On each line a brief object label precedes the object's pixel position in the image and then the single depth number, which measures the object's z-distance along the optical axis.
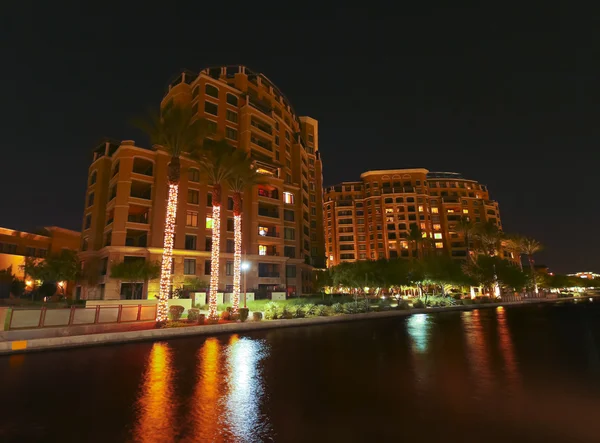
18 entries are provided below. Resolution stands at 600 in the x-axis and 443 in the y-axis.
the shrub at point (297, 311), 29.59
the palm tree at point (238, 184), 28.95
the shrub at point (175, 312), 25.30
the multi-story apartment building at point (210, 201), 44.41
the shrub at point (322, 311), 31.06
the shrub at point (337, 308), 33.28
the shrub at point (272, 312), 28.16
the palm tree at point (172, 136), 25.42
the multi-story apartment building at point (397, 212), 121.12
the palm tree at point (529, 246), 87.81
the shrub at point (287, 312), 28.87
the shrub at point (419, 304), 45.66
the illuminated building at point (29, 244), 59.33
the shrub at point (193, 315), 25.91
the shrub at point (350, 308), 34.56
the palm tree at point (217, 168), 28.50
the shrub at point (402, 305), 42.09
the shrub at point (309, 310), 30.12
